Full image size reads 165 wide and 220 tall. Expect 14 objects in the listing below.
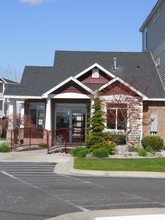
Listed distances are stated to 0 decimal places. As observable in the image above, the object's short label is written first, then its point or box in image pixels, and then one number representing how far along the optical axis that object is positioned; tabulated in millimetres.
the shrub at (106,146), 23078
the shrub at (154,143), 26281
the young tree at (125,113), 26906
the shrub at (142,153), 22500
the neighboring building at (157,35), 32406
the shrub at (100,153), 21594
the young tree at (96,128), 23500
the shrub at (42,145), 28416
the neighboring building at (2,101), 60391
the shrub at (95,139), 23500
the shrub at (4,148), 24984
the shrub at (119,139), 27312
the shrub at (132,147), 24541
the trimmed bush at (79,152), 22022
